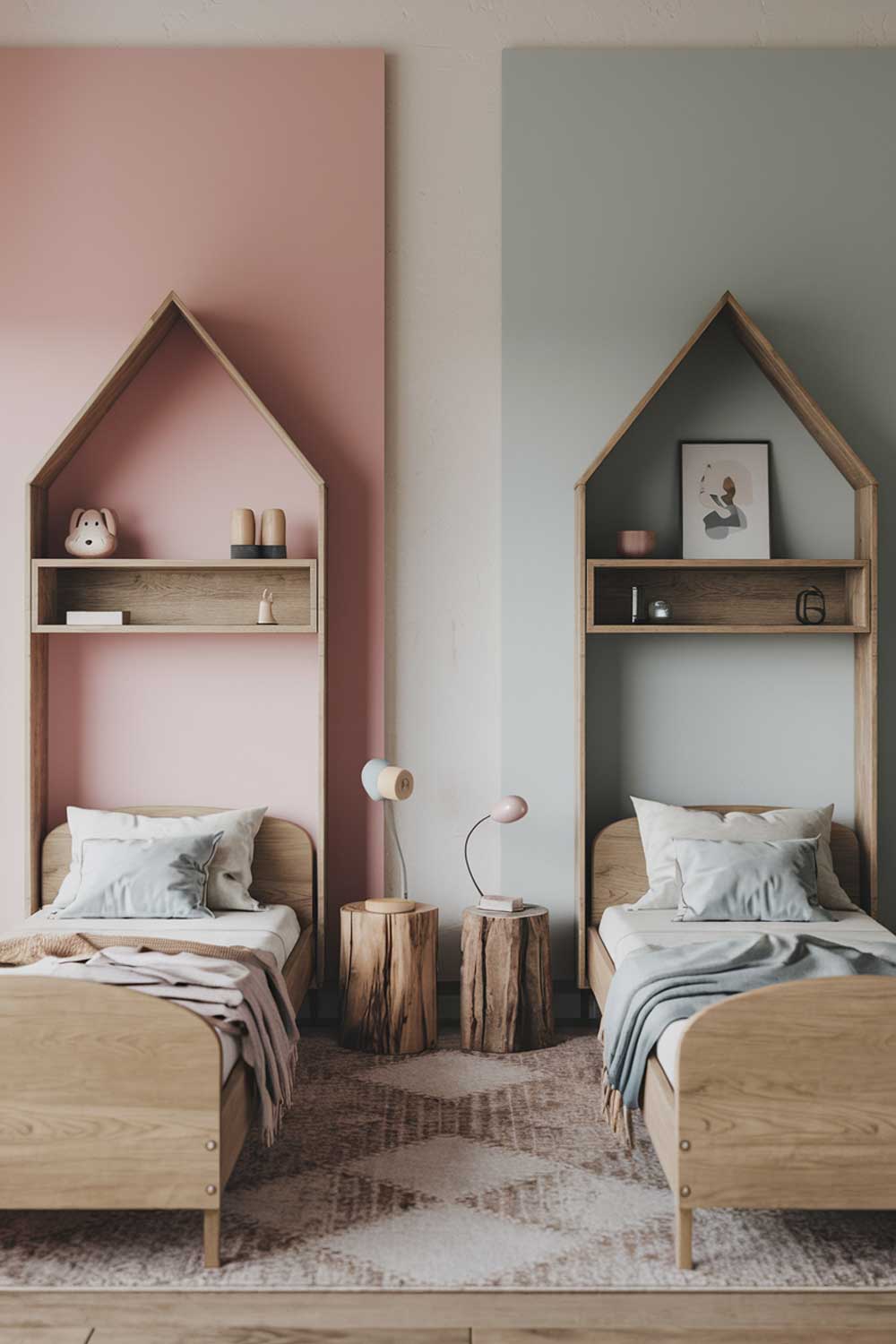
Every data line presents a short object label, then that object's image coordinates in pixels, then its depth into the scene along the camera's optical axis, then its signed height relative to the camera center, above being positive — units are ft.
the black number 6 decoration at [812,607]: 13.50 +0.76
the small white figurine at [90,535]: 13.11 +1.59
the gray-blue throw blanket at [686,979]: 9.02 -2.40
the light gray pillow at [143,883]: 11.79 -2.06
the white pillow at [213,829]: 12.50 -1.70
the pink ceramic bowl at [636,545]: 13.12 +1.45
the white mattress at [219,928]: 11.19 -2.46
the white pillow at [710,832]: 12.51 -1.70
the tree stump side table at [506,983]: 12.35 -3.24
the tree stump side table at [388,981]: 12.30 -3.19
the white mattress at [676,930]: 11.10 -2.50
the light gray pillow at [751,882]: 11.80 -2.09
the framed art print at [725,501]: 13.55 +1.99
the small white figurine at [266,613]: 13.15 +0.71
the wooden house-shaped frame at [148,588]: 12.82 +1.02
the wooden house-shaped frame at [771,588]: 12.84 +0.98
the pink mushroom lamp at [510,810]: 12.71 -1.45
